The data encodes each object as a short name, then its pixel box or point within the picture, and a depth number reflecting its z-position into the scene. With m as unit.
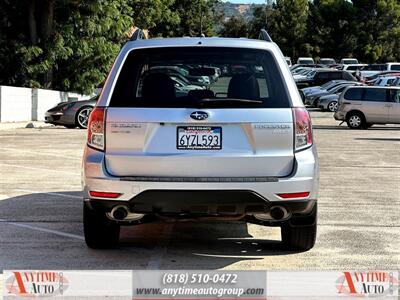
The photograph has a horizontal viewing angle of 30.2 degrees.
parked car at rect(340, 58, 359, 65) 66.50
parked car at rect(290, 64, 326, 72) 61.56
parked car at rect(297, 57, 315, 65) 69.62
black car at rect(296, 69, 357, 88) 47.34
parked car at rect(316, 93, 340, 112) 36.59
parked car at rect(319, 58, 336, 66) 70.81
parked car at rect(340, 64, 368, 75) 56.88
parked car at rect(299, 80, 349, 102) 40.23
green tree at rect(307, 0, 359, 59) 72.50
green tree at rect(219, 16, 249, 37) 107.66
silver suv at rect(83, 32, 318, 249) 6.09
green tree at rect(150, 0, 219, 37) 75.56
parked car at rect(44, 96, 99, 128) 22.45
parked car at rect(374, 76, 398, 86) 37.66
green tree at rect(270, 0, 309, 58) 79.31
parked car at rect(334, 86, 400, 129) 26.34
